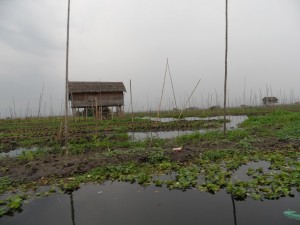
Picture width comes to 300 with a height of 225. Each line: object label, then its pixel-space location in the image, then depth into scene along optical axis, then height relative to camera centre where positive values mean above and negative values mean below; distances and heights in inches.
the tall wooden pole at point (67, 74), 316.2 +46.1
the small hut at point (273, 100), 1992.5 +88.9
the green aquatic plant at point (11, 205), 181.5 -69.3
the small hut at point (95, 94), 1101.1 +75.8
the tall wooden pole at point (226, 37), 413.0 +118.9
